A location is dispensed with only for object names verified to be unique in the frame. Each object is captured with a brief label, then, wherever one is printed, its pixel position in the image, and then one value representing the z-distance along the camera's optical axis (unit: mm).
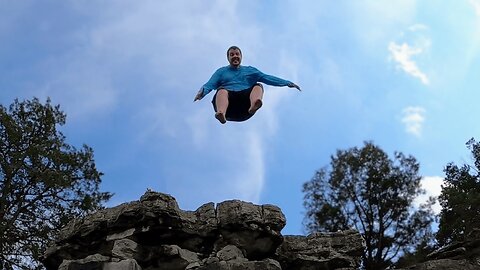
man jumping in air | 11778
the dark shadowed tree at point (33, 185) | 21250
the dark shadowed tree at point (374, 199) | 27219
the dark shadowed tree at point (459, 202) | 21250
